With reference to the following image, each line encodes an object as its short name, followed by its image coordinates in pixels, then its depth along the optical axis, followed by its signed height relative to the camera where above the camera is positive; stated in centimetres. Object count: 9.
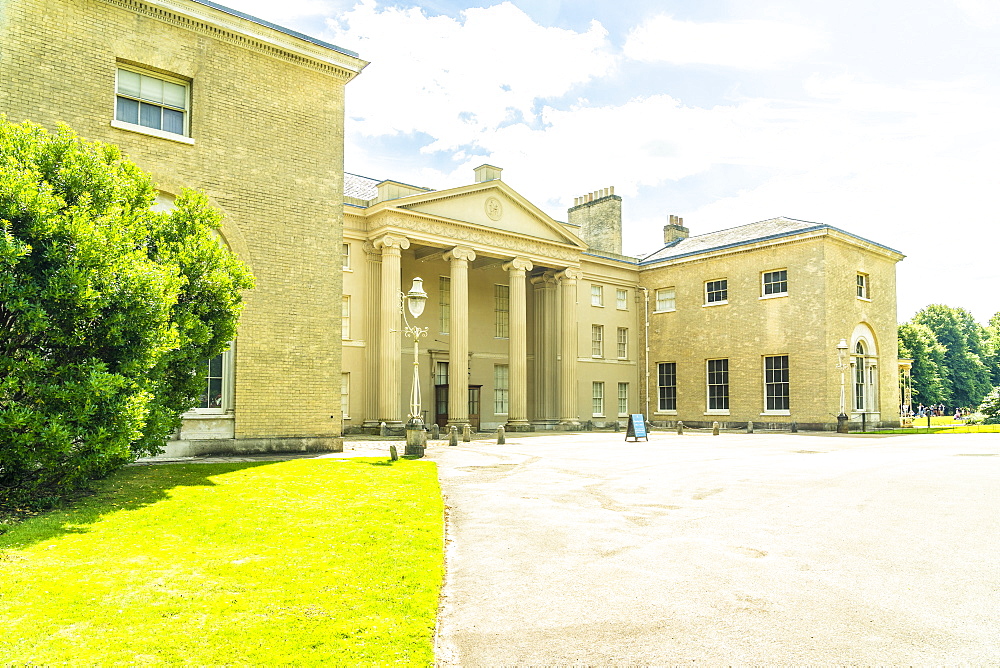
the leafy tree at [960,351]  7544 +326
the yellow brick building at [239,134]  1516 +590
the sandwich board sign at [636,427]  2650 -169
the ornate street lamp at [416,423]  1772 -104
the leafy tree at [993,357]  8144 +267
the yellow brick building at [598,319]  3017 +326
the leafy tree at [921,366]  6806 +135
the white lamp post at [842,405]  3269 -113
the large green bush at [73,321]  916 +90
